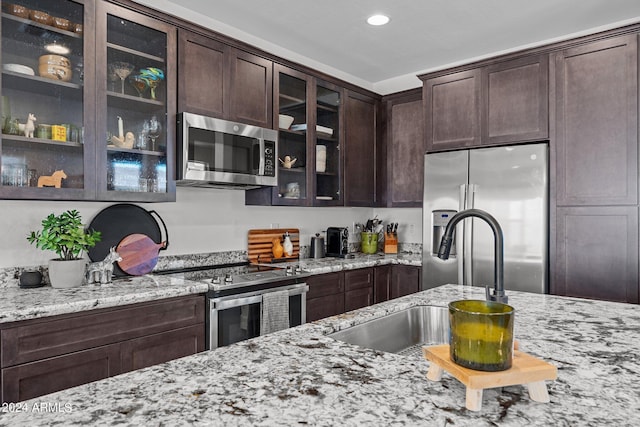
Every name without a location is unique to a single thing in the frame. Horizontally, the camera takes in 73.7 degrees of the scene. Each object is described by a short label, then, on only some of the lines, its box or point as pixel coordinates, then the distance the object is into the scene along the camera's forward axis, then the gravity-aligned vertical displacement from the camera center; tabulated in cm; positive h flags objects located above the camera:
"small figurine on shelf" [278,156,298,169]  345 +43
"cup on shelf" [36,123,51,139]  220 +43
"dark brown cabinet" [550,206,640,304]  280 -25
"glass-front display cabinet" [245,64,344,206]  342 +63
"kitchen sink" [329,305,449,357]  151 -44
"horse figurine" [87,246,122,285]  238 -32
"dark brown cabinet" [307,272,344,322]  319 -63
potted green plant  221 -16
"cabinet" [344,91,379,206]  404 +64
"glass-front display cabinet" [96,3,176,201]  239 +65
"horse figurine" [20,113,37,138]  216 +44
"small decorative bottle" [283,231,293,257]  371 -27
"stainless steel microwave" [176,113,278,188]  268 +42
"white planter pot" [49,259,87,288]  220 -31
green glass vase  82 -24
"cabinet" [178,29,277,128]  276 +93
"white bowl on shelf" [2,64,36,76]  208 +72
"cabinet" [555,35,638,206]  281 +64
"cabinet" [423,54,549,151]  319 +89
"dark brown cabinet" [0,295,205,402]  175 -61
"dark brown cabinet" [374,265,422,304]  383 -60
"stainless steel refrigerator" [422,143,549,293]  308 +4
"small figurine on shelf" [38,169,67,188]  219 +18
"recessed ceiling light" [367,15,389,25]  302 +141
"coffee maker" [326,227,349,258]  397 -25
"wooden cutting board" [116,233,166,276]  267 -25
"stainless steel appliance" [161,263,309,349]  247 -51
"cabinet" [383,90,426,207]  414 +66
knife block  438 -29
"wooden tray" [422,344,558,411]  80 -31
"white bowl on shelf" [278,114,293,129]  341 +76
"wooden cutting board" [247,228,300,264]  353 -25
